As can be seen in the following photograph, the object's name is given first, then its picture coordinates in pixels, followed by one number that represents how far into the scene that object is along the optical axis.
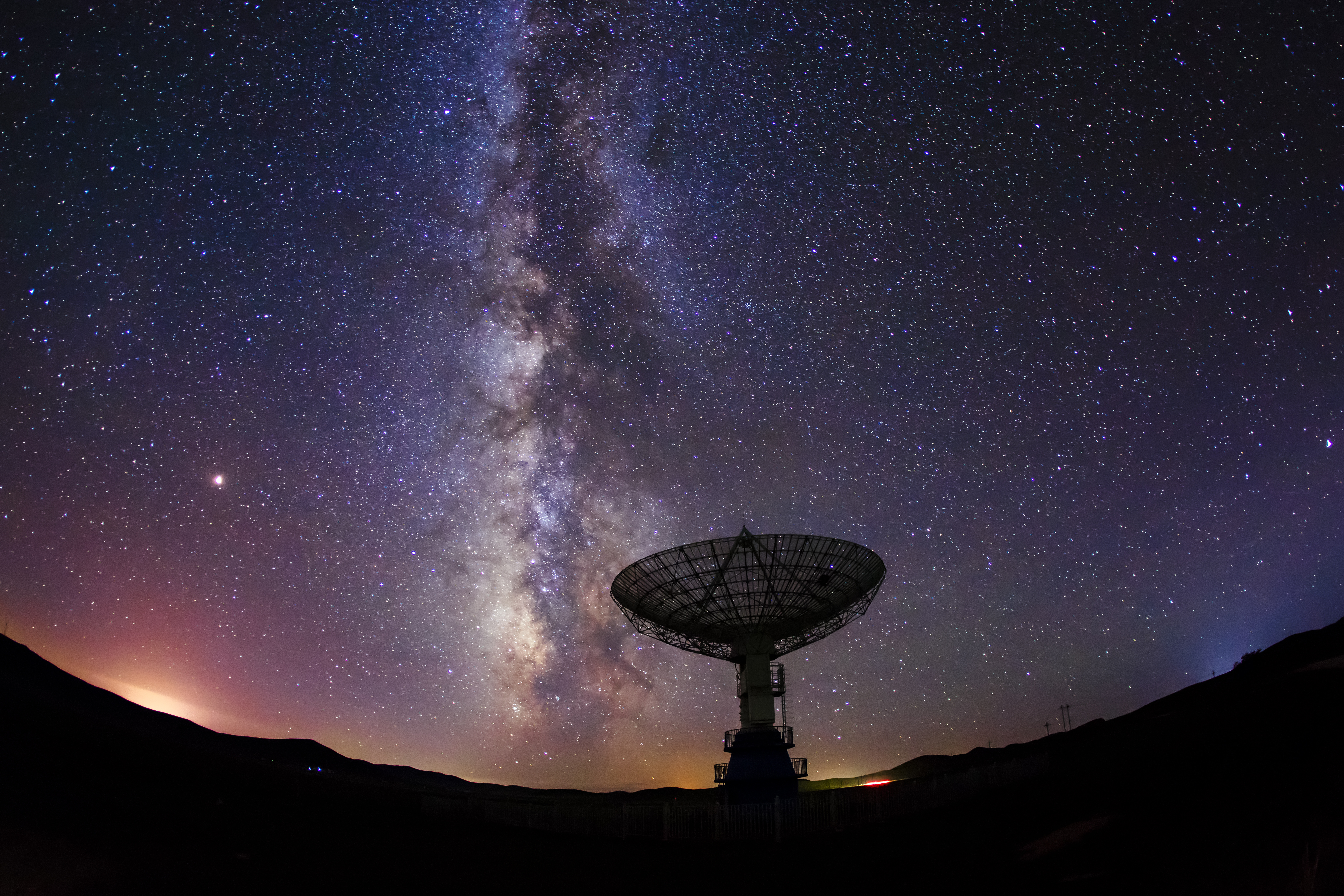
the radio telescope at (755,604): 26.14
